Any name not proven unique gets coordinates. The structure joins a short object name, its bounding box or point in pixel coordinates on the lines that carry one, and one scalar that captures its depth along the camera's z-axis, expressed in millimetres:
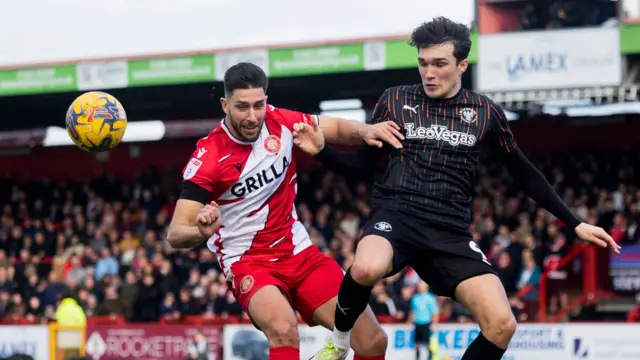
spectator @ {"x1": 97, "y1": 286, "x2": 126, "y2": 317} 19828
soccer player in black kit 6715
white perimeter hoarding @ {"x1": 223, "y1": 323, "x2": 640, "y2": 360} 15125
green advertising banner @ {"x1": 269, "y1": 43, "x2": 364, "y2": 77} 20312
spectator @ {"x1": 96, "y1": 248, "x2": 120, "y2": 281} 21266
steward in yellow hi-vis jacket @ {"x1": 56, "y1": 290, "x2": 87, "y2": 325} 17875
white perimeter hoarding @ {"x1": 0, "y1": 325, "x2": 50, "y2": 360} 17750
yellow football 7883
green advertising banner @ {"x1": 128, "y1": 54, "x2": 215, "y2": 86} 21359
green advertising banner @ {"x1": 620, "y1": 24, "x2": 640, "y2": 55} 18234
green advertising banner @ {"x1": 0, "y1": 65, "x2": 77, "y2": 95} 22078
